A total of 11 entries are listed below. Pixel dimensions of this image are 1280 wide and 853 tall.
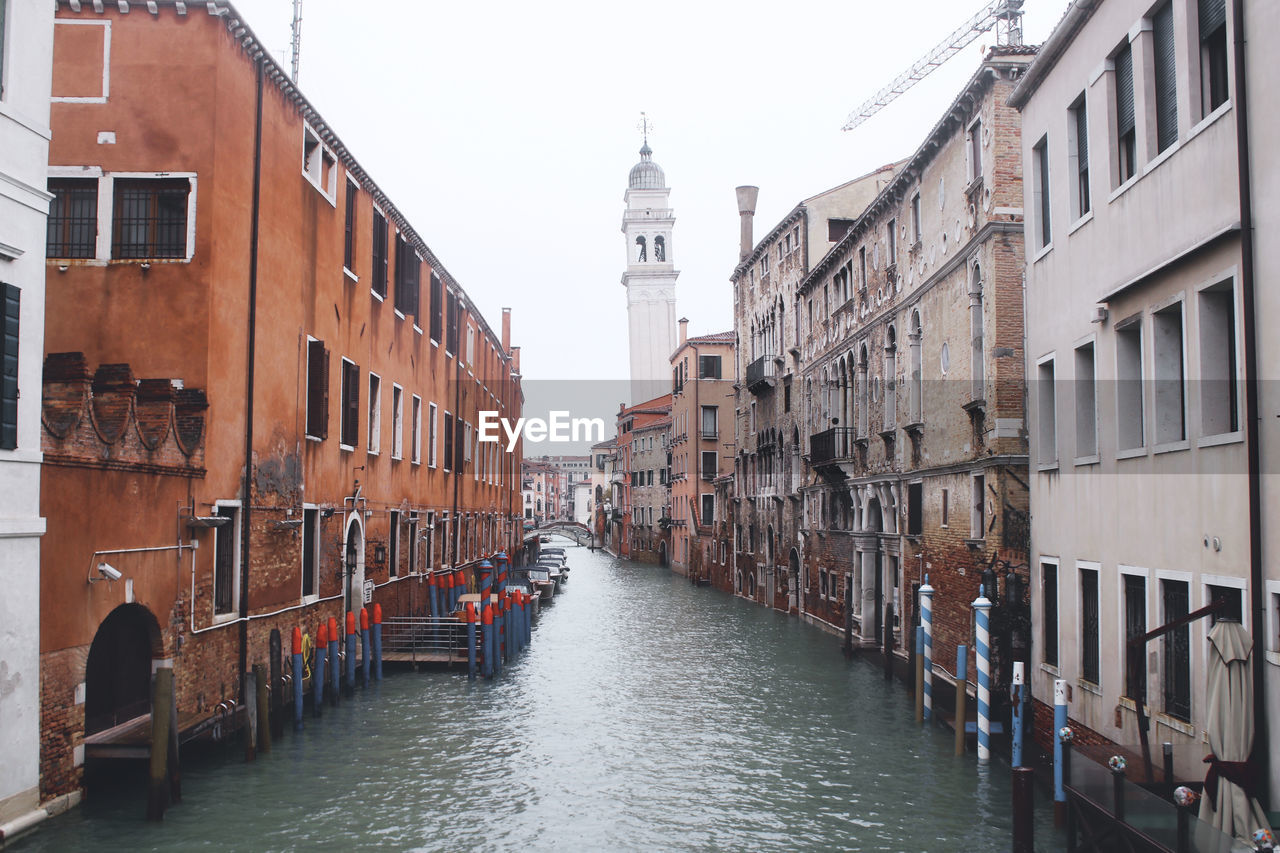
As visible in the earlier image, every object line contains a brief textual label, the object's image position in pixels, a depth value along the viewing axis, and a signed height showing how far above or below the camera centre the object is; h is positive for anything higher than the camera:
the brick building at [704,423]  49.38 +3.00
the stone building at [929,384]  14.56 +1.73
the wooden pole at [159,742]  9.95 -2.22
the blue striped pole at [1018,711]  10.09 -2.26
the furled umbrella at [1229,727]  7.32 -1.58
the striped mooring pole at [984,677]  12.71 -2.12
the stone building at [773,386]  28.86 +3.12
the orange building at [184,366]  9.93 +1.47
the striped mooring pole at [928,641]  15.65 -2.12
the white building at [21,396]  8.62 +0.75
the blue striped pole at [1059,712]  9.82 -1.96
